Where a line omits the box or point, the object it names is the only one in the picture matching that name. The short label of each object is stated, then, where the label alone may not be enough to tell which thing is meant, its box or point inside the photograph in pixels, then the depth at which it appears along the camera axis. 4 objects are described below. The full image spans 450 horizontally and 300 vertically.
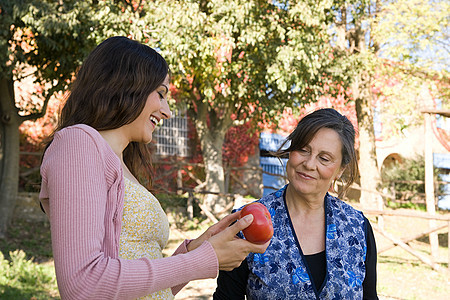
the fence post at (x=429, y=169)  10.70
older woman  2.36
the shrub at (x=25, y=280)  6.27
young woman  1.39
